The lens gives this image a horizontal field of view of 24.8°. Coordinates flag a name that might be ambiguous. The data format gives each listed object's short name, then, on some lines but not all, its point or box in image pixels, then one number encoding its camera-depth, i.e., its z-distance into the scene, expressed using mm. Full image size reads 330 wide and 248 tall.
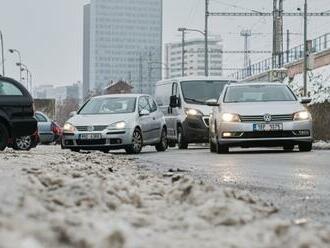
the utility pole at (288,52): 63375
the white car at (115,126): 16266
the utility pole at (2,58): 56931
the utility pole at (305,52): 33019
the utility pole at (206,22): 54156
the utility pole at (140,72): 97344
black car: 14445
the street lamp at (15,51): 76125
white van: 19969
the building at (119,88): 86756
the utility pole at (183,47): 70488
